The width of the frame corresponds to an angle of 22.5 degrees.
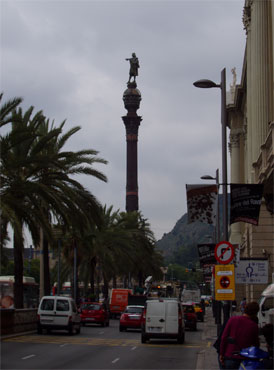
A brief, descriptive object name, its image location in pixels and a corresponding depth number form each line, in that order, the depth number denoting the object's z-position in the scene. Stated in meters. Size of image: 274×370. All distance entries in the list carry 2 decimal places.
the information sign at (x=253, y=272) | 23.33
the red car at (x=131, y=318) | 36.22
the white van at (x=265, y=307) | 25.73
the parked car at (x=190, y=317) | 40.28
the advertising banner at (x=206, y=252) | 30.18
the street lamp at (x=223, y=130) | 21.44
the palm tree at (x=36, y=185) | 27.67
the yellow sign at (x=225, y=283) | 18.06
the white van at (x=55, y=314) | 31.08
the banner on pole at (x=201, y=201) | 21.45
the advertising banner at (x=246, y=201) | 19.19
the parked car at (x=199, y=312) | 55.06
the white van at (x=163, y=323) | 27.70
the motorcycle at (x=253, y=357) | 9.12
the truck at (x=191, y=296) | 79.06
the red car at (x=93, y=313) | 41.22
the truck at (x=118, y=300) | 58.44
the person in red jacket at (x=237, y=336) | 10.10
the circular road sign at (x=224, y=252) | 18.00
